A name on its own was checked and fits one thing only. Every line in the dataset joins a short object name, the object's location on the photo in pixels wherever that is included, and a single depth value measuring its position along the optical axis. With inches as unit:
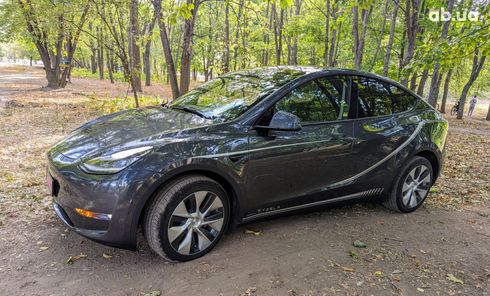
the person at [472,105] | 978.1
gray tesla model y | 104.5
